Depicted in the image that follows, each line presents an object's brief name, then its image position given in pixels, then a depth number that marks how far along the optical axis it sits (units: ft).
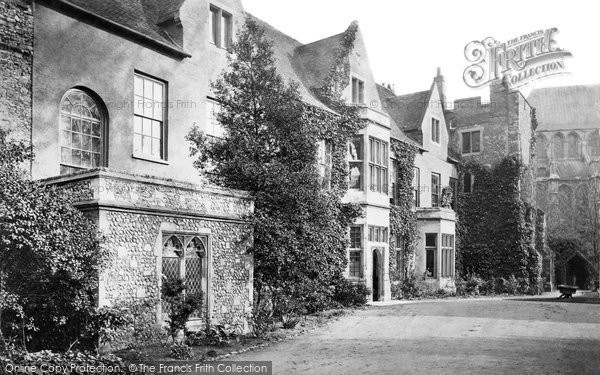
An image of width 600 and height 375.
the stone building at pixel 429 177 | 99.45
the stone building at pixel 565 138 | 199.82
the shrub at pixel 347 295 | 73.72
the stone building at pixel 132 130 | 39.99
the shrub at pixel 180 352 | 37.42
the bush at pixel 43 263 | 33.78
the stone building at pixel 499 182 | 112.68
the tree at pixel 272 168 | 51.75
